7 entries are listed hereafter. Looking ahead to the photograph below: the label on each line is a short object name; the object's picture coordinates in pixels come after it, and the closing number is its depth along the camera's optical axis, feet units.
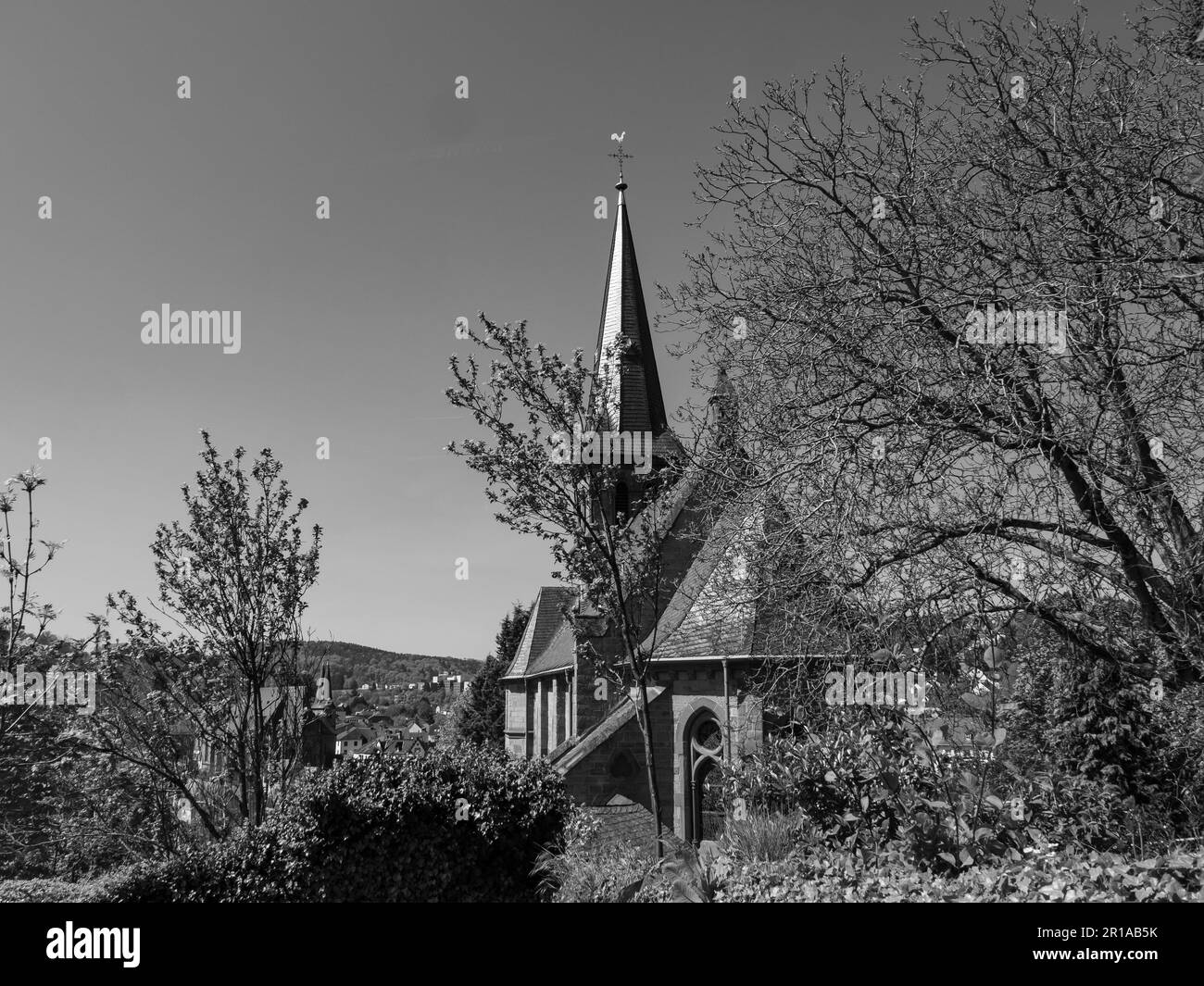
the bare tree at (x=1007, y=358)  20.17
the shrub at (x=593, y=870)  23.95
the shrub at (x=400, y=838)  36.04
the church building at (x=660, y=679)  37.55
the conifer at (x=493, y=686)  157.17
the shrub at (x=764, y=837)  23.50
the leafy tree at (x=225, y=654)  38.32
